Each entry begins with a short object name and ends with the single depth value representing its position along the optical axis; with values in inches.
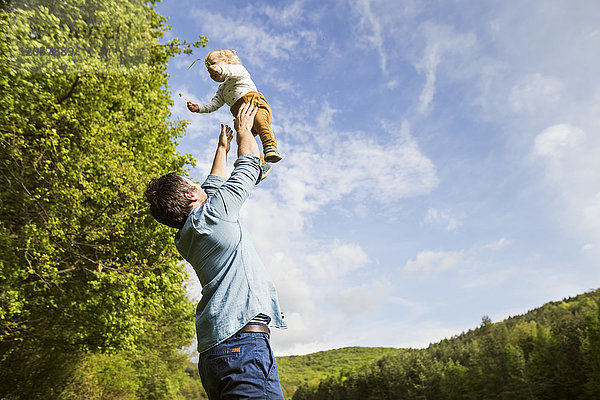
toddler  155.8
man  98.6
